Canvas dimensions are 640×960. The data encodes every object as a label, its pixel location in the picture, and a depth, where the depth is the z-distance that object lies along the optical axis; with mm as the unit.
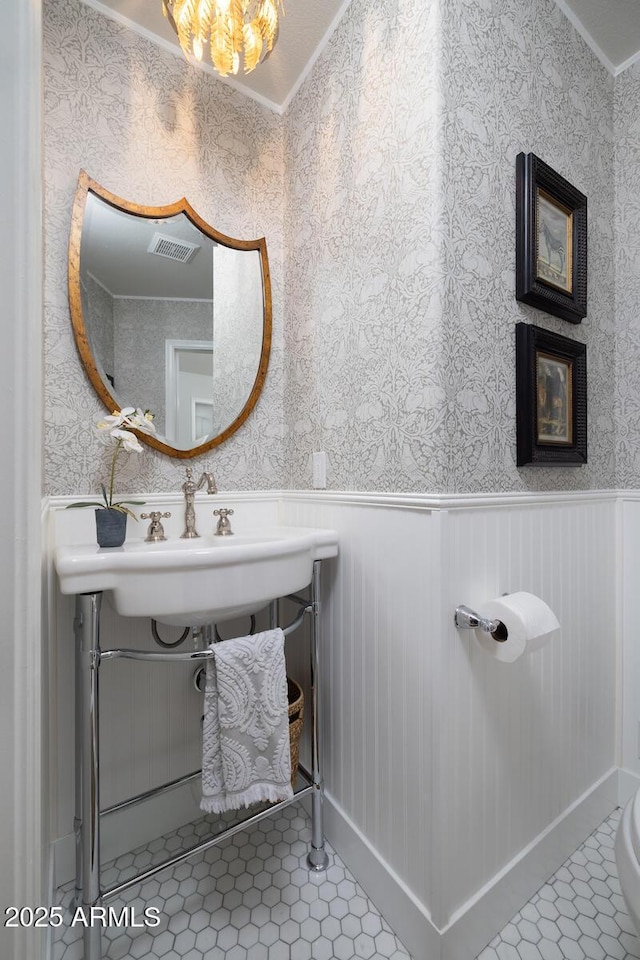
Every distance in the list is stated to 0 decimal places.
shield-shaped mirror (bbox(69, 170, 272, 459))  1202
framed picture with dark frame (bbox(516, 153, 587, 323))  1054
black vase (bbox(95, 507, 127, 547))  1031
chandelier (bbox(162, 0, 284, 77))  1083
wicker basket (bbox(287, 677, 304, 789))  1186
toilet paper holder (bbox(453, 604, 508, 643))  895
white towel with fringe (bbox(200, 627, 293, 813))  939
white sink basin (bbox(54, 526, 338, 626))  842
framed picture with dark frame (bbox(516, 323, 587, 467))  1048
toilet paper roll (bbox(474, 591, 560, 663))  866
